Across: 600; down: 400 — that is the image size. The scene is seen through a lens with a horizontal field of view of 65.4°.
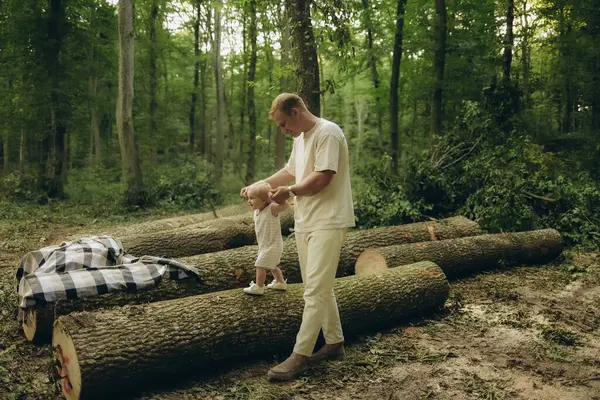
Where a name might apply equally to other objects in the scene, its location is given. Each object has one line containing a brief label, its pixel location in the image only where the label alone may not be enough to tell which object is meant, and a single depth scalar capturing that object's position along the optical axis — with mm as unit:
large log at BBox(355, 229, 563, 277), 6570
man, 3715
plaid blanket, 4309
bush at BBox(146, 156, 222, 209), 15422
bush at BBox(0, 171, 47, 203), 14961
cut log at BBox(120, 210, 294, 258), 7008
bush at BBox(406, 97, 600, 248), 9055
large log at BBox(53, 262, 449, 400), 3465
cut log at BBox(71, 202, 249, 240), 8445
